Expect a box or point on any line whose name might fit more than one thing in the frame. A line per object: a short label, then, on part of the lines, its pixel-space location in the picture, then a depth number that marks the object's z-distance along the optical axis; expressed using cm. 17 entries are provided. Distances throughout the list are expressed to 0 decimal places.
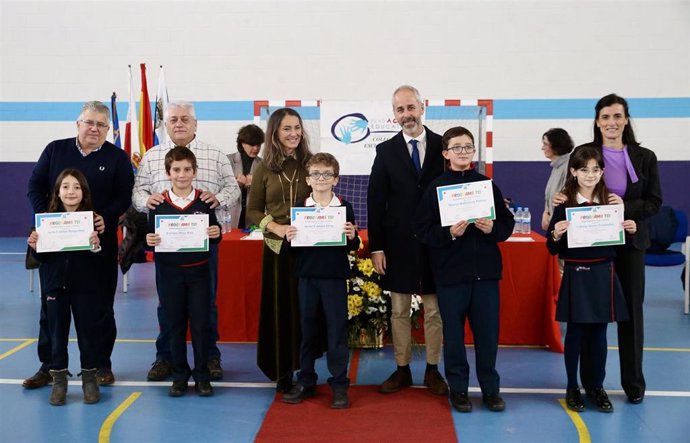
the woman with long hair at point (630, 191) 378
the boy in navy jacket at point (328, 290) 383
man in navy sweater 412
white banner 872
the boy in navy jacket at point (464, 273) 373
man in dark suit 399
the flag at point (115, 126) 921
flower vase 517
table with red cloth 519
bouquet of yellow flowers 503
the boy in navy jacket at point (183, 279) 396
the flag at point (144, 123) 886
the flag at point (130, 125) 891
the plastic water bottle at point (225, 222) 587
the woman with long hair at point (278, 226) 390
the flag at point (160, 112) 890
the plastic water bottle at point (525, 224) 584
